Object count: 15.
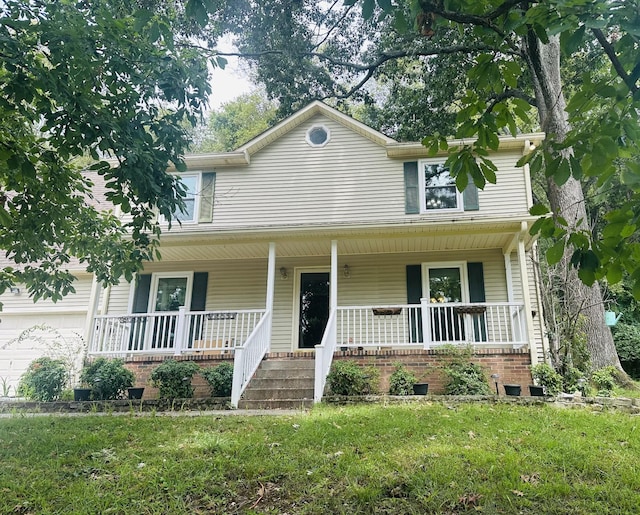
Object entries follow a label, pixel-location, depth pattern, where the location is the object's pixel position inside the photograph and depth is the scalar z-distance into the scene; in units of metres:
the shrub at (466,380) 7.86
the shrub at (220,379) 7.99
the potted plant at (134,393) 8.30
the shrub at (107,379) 8.20
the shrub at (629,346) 15.04
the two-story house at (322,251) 9.66
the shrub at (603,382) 7.98
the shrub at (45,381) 8.47
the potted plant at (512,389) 7.57
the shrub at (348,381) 7.69
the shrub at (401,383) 8.00
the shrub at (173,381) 8.12
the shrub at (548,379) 7.88
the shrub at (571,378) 7.98
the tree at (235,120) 26.22
